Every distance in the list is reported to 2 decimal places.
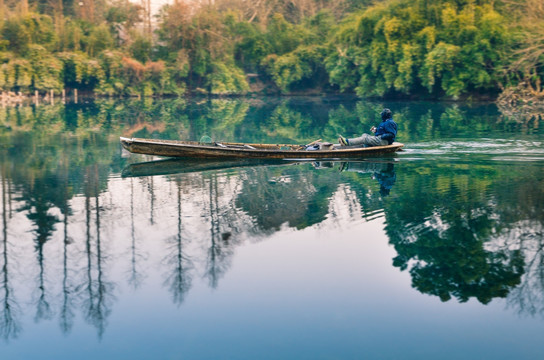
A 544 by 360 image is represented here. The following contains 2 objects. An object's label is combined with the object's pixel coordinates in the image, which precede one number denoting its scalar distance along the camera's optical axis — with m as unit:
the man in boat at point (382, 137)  18.94
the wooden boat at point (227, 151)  18.27
